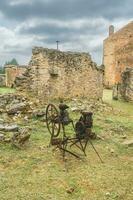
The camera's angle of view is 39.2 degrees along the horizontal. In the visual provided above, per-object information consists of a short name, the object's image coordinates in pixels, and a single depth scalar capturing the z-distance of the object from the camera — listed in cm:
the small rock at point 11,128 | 516
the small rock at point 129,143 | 515
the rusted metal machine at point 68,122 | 442
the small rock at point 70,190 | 341
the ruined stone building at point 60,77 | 782
